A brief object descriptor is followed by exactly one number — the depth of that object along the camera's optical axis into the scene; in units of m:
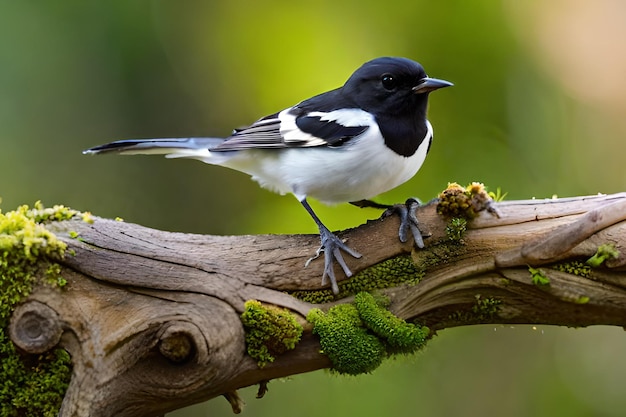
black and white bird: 6.03
